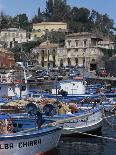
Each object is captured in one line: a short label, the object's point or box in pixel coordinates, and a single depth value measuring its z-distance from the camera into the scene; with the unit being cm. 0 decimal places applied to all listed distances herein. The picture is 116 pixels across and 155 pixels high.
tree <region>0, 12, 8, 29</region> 15150
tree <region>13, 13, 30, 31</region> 15708
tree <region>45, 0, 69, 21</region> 16988
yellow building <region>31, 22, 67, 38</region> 14462
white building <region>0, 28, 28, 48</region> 13738
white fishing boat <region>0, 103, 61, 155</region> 2293
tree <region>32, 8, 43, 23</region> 17240
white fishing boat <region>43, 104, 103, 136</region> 3055
